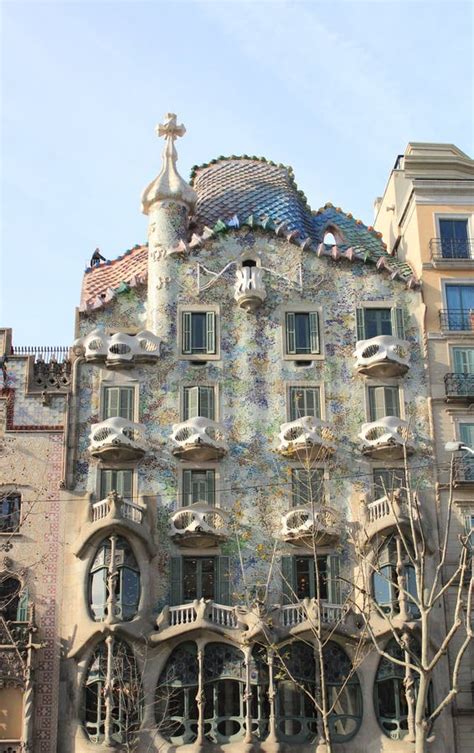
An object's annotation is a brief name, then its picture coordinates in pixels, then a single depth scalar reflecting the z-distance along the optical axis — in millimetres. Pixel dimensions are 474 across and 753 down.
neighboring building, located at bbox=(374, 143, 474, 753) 35094
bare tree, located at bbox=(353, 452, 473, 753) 31797
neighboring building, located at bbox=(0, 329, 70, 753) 32000
